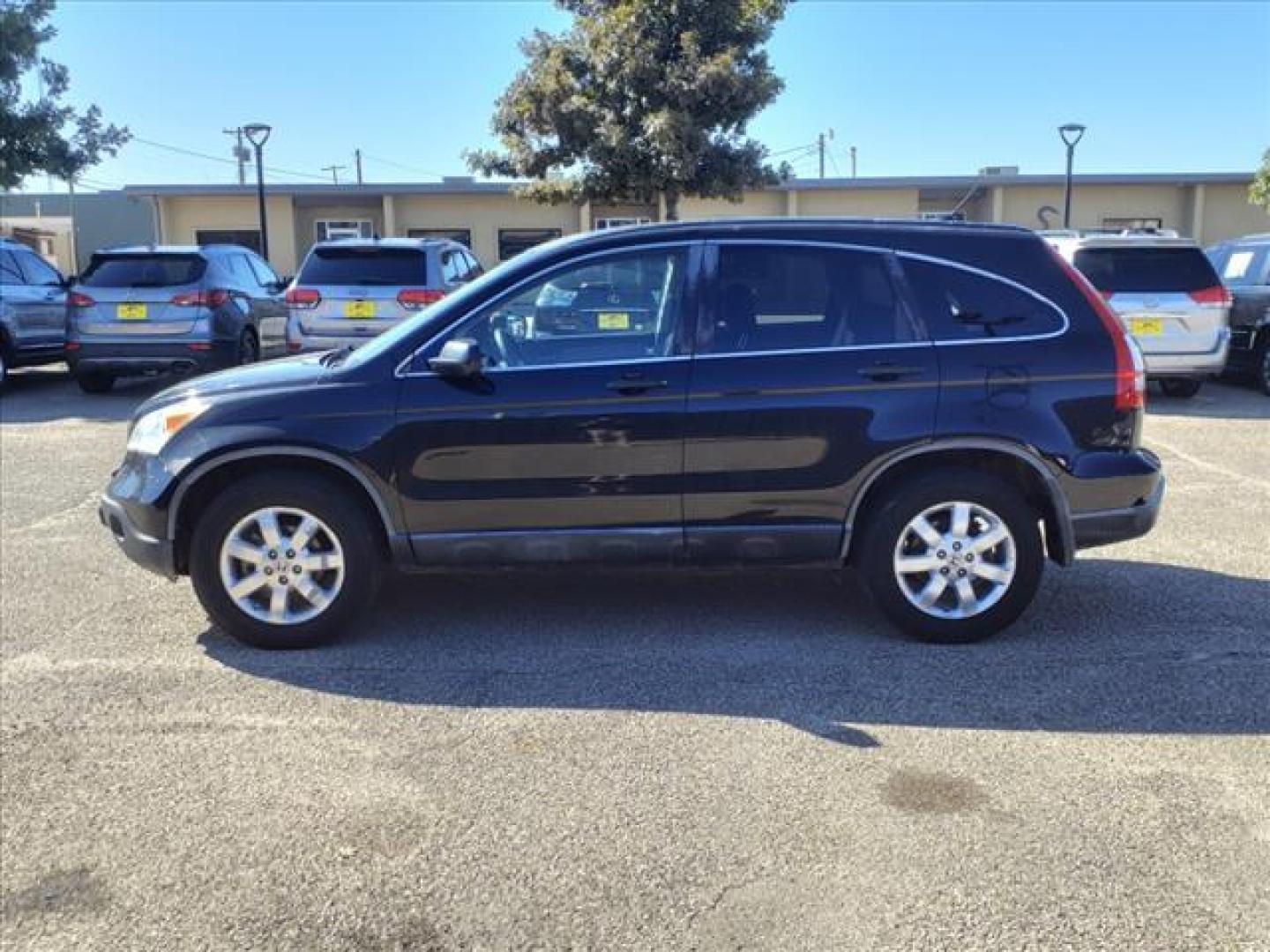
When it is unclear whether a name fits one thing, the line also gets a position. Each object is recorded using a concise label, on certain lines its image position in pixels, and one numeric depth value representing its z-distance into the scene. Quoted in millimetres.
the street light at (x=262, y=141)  20625
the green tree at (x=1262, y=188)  20266
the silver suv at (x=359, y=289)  11453
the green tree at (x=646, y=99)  17266
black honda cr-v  4695
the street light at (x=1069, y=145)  21453
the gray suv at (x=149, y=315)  12438
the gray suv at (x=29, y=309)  13586
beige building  25703
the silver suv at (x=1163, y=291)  11398
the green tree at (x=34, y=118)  18125
